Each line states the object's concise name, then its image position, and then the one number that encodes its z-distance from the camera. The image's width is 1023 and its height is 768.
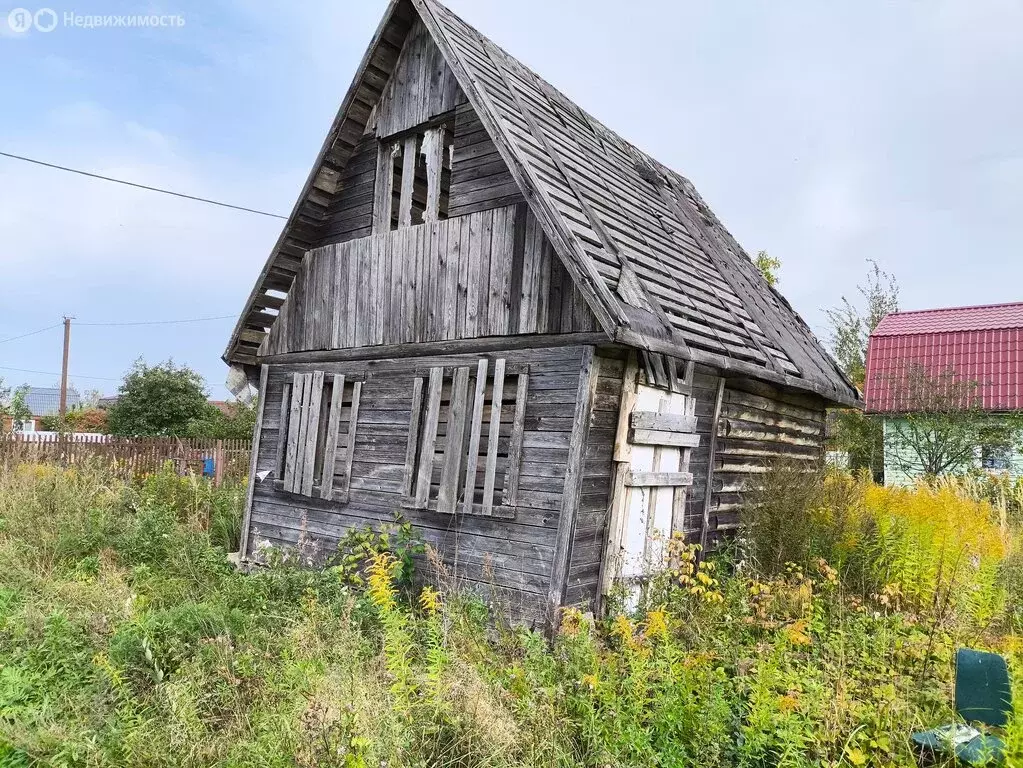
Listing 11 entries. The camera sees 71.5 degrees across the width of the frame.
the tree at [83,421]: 31.86
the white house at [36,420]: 23.19
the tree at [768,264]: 24.83
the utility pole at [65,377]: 33.90
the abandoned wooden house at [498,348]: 6.13
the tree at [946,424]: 15.64
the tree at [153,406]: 26.36
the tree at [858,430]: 19.94
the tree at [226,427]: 24.73
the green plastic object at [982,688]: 3.78
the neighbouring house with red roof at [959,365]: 16.98
